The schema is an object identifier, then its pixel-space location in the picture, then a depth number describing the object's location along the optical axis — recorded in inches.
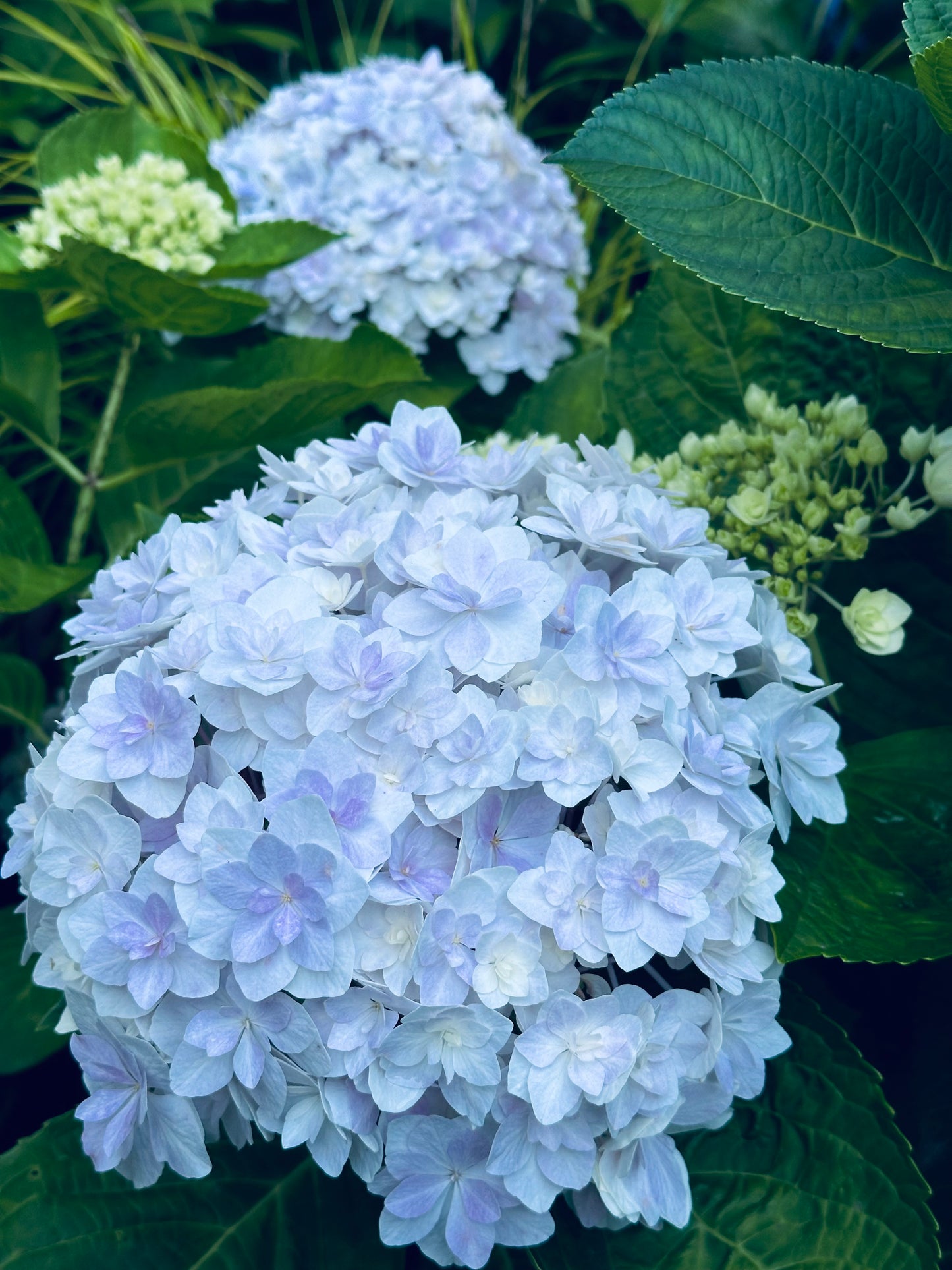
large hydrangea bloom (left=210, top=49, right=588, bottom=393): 17.3
